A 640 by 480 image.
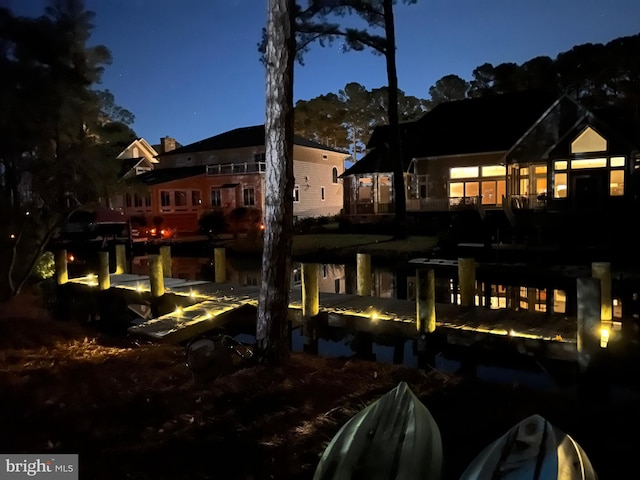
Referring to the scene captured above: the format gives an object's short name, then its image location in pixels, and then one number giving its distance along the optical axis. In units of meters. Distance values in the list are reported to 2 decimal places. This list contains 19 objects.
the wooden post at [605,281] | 9.58
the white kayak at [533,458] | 3.61
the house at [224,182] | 39.72
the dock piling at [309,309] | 9.98
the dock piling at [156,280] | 12.71
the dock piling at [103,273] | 14.43
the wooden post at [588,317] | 7.29
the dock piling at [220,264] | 14.27
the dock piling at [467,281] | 10.18
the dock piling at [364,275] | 12.02
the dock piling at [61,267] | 15.46
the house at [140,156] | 45.44
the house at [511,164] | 25.80
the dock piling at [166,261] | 15.48
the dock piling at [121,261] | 16.62
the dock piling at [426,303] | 8.71
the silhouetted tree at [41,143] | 11.28
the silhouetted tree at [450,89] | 58.25
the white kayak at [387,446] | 3.94
